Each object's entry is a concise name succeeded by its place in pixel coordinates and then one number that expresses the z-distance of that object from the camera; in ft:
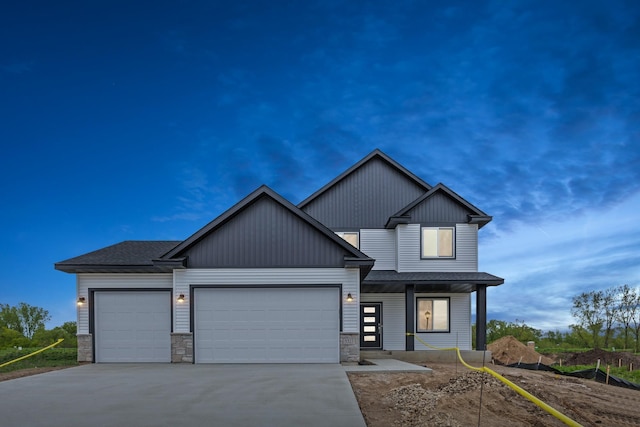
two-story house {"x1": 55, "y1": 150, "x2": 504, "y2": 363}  42.75
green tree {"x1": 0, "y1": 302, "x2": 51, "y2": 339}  88.99
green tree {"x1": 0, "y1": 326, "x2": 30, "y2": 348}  77.25
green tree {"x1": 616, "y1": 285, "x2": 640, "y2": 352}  84.33
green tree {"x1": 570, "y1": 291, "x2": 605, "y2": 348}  87.25
